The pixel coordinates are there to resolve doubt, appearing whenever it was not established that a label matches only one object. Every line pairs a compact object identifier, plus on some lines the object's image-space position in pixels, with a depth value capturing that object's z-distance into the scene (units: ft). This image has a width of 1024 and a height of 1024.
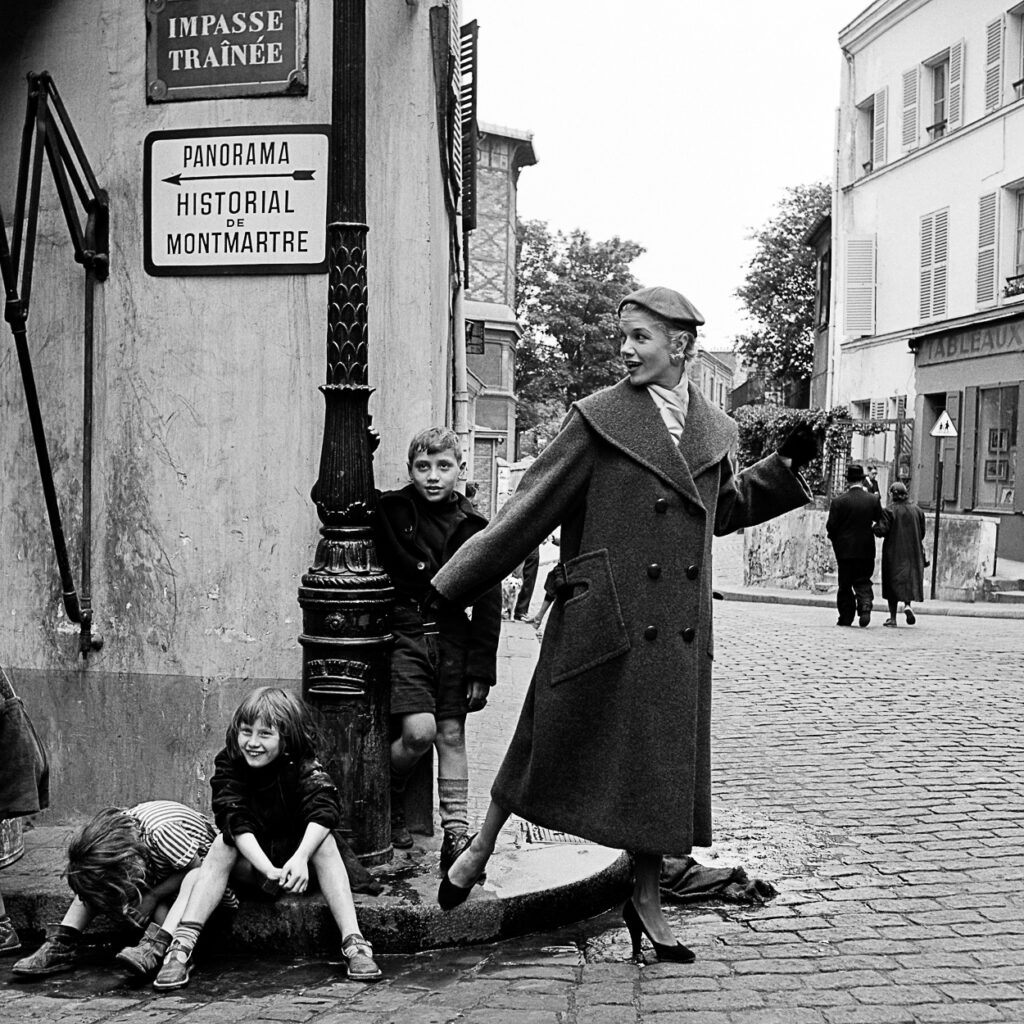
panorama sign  17.54
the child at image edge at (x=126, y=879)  14.08
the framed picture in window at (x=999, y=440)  80.10
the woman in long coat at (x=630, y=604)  13.92
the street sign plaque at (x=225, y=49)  17.54
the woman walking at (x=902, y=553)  55.57
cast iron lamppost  15.64
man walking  54.95
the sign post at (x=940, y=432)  68.39
